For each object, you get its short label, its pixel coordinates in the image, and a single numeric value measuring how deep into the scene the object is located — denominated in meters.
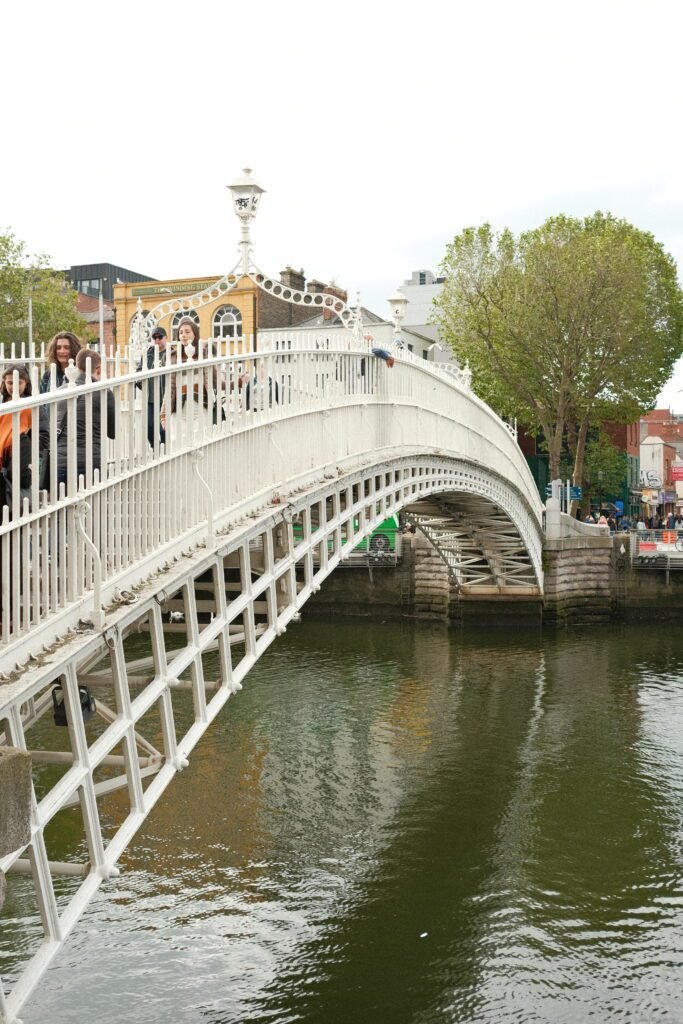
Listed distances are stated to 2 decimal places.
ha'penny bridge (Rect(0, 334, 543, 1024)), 5.09
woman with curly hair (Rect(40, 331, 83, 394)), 6.20
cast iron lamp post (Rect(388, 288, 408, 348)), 14.87
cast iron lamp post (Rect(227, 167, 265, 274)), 10.16
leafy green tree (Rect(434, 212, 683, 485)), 33.38
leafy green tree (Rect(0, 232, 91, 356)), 33.69
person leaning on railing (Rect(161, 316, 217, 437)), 7.03
